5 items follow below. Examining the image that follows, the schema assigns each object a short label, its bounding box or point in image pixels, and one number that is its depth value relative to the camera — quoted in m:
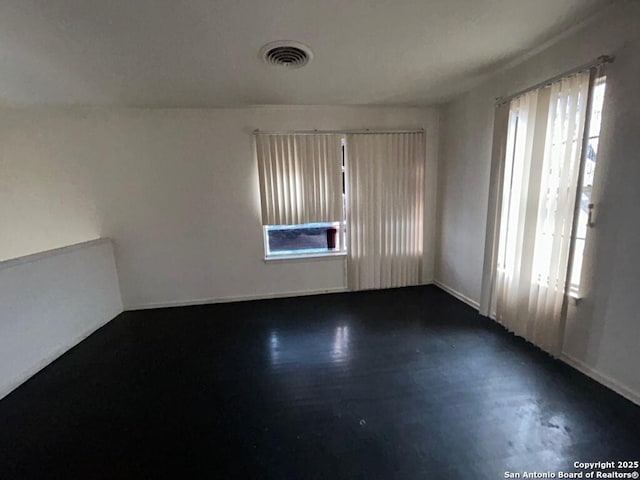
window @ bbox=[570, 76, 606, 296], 1.81
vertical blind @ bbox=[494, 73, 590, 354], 1.95
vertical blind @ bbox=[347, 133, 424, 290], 3.48
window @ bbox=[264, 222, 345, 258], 3.69
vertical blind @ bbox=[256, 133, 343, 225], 3.32
